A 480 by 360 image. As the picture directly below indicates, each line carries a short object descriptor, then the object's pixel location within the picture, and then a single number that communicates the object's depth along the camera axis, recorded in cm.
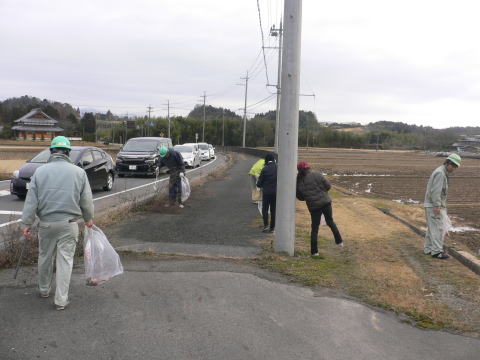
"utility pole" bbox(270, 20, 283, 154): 3338
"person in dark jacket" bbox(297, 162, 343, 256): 781
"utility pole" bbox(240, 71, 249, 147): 6575
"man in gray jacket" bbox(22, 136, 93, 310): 462
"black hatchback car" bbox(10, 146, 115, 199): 1252
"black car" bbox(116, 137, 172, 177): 2100
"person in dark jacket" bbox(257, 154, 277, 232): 927
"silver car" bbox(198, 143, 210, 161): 4141
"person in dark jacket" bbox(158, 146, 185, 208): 1198
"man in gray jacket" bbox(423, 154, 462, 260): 790
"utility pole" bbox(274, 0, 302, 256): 731
